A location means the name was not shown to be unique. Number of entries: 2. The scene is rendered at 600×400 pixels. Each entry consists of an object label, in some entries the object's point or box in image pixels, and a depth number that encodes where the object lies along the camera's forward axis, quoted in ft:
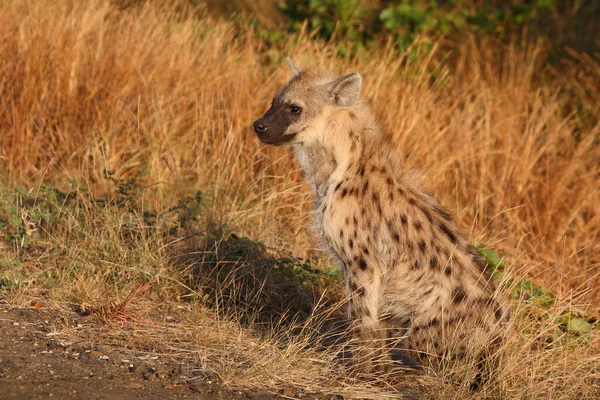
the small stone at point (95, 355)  29.38
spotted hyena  30.99
